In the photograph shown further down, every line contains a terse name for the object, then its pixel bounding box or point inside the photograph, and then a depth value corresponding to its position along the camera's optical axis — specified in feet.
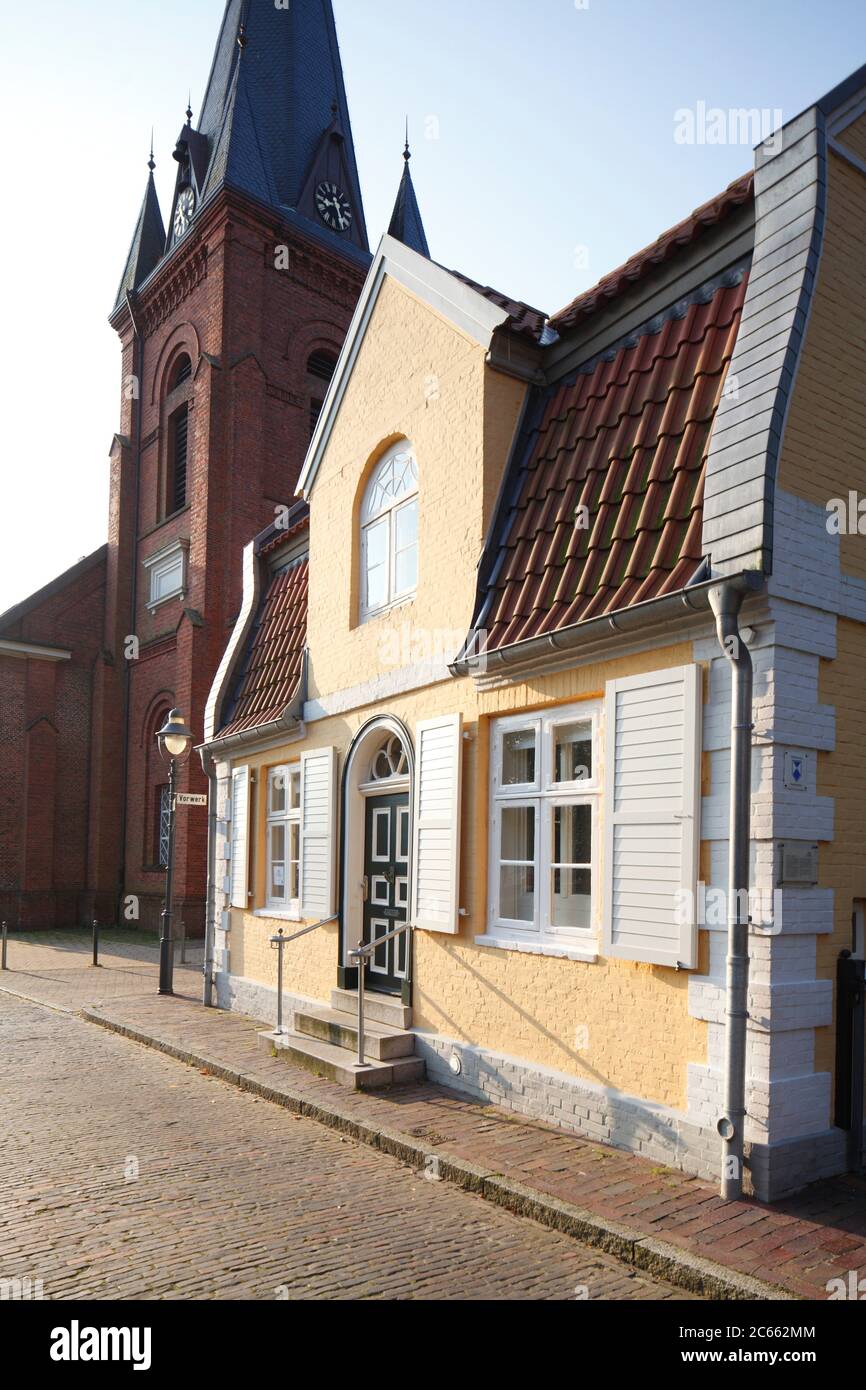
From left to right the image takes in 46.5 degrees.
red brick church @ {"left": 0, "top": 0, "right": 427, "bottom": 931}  72.08
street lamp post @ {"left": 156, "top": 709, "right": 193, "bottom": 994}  44.83
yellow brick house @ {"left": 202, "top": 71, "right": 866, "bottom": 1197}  18.83
